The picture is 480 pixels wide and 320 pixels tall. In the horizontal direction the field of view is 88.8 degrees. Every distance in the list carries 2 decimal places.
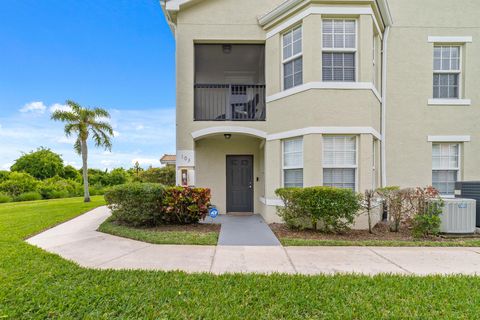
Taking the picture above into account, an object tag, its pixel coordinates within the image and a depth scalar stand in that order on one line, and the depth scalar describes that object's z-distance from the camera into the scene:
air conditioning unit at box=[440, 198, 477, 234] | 6.81
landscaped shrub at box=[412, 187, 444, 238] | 6.64
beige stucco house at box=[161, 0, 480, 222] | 8.00
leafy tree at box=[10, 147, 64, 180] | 35.47
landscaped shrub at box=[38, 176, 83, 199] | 21.91
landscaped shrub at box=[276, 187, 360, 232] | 6.82
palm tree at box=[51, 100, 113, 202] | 15.50
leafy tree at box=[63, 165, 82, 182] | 37.50
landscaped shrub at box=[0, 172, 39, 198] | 21.33
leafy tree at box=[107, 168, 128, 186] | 29.86
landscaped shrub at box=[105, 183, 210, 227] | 7.65
